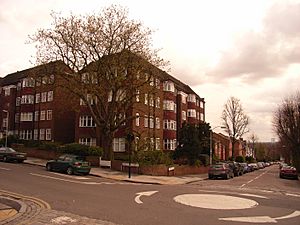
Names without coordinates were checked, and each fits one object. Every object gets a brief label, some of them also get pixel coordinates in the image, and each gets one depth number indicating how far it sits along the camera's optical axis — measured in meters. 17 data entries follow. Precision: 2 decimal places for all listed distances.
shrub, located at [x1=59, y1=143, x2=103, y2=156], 36.59
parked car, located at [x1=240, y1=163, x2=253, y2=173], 54.38
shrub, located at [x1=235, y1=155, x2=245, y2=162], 84.51
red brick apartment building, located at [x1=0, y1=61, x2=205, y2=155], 45.38
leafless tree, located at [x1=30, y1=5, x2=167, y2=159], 33.00
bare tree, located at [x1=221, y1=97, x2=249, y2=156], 69.75
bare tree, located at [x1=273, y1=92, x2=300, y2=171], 51.38
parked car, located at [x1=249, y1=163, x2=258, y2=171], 69.80
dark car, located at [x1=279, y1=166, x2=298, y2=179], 41.84
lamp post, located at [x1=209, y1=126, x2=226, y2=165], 46.56
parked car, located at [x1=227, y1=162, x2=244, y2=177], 40.56
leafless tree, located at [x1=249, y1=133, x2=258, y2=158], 120.52
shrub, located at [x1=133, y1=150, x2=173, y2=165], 31.41
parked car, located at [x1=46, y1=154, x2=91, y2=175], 26.70
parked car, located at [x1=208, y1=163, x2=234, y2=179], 34.22
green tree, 41.72
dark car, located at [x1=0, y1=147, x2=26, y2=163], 34.53
